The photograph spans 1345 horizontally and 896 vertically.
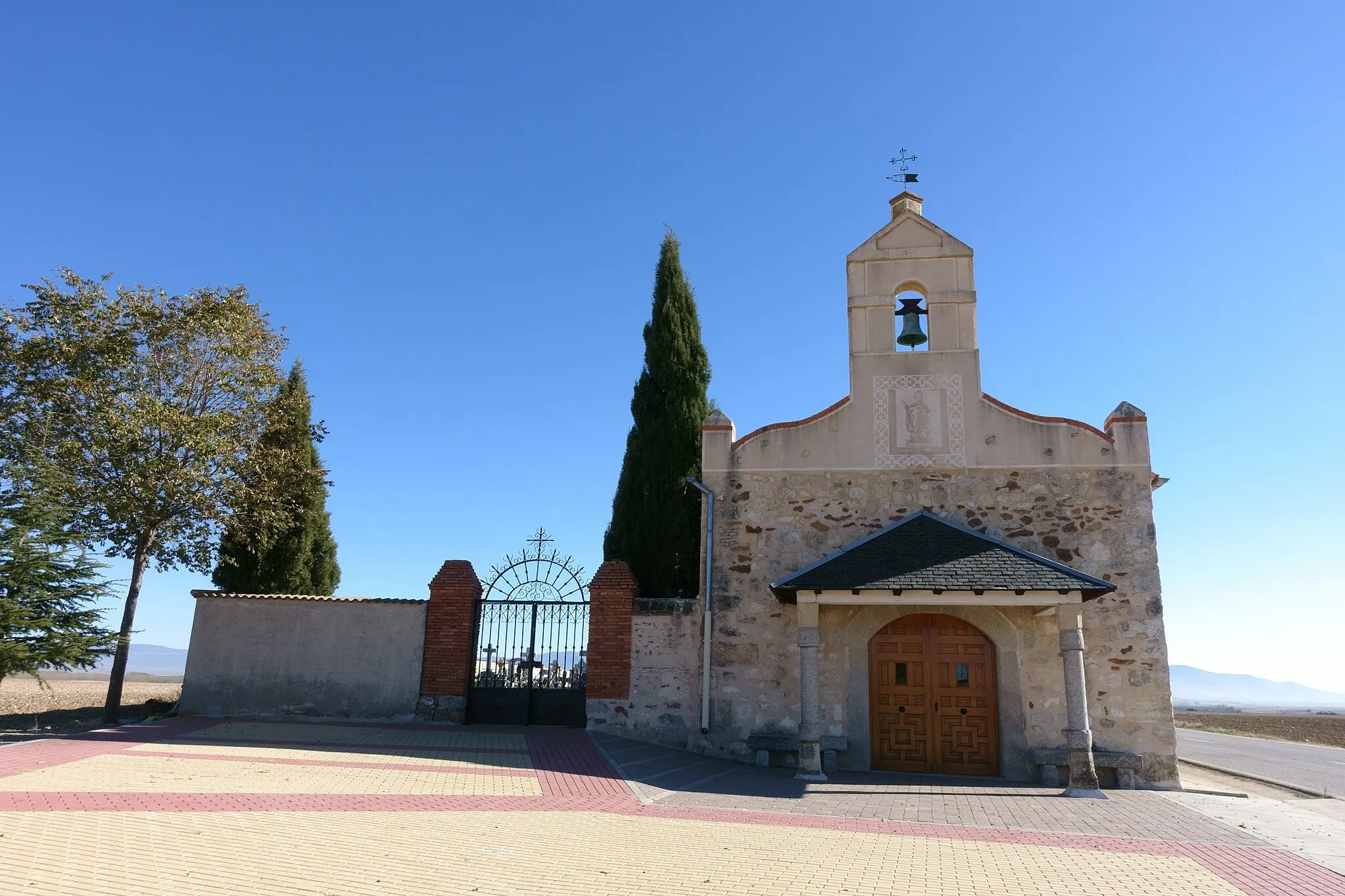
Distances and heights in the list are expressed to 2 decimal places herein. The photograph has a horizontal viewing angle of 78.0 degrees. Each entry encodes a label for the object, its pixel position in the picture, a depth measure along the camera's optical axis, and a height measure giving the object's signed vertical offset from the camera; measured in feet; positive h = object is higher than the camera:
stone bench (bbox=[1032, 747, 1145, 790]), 37.78 -4.42
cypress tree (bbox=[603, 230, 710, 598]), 52.54 +12.76
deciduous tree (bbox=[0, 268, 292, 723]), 43.70 +11.57
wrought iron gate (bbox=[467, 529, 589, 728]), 46.57 -1.79
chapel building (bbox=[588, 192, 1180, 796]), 38.55 +3.30
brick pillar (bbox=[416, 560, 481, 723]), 45.98 -0.19
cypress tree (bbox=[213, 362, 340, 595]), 51.55 +7.02
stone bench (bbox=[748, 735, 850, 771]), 41.06 -4.34
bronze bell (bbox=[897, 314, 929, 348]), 45.29 +17.24
